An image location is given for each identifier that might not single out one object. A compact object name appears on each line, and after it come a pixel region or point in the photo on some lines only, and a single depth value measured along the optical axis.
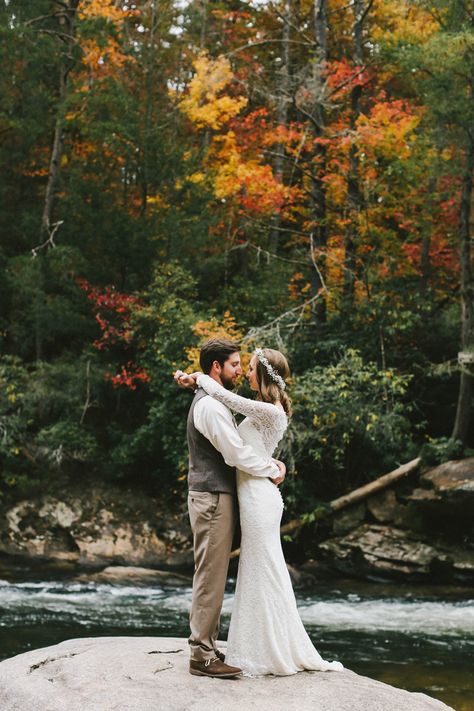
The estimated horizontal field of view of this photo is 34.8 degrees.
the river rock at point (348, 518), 13.12
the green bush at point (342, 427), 12.53
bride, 4.54
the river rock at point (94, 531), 13.66
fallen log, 13.05
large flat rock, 4.01
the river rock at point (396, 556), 12.09
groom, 4.45
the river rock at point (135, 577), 12.34
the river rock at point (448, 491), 11.84
